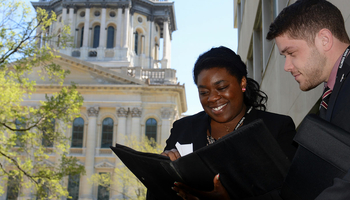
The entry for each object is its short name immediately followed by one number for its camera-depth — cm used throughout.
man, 207
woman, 295
